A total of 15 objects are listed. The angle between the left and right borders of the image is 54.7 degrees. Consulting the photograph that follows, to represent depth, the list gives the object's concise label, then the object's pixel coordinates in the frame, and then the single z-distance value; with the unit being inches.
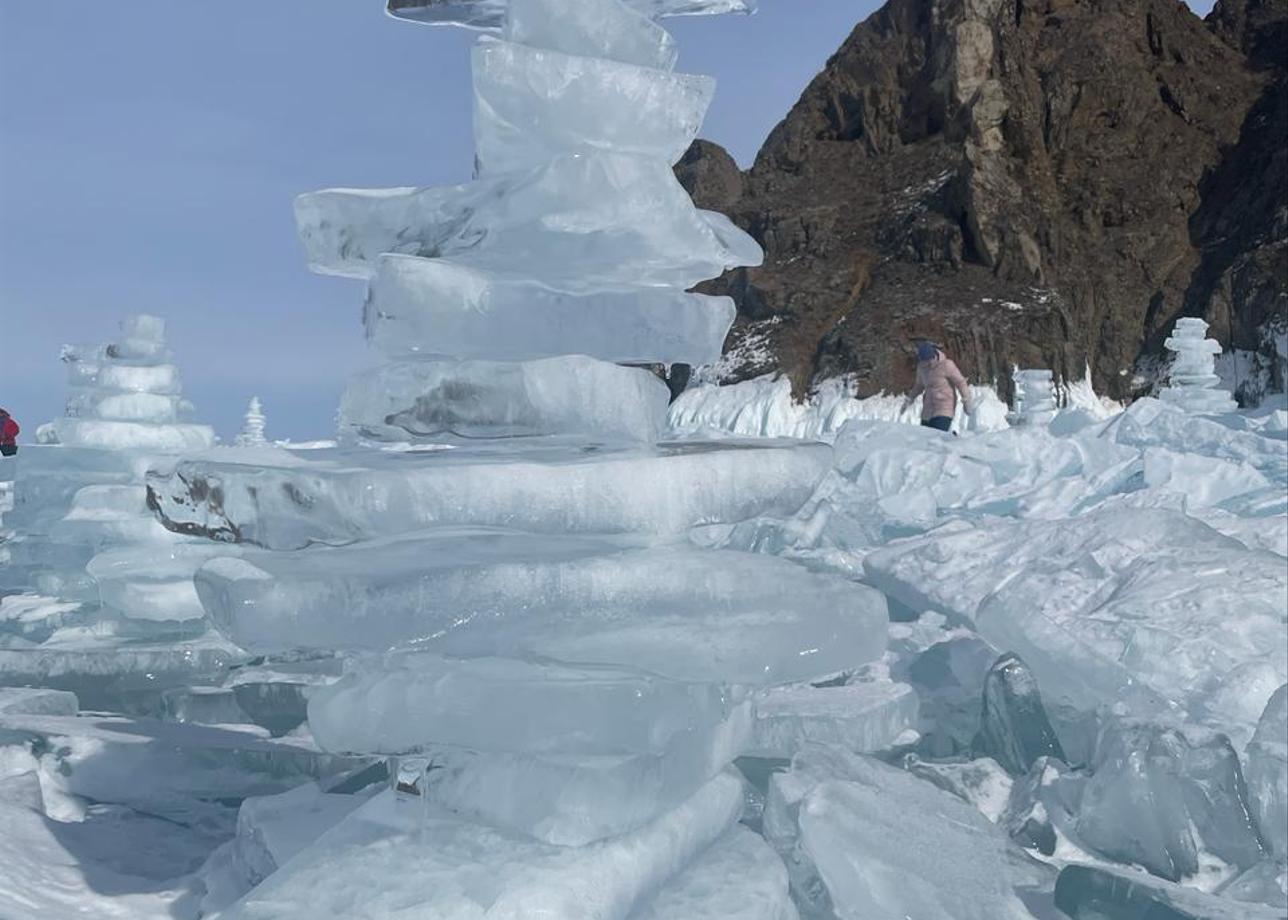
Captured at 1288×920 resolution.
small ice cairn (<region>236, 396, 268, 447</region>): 1017.5
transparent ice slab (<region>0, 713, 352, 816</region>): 116.9
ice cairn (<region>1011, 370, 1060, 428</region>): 576.4
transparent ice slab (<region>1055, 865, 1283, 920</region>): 80.4
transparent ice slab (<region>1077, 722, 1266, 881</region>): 95.1
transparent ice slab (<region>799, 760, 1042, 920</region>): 80.3
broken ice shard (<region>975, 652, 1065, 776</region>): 119.9
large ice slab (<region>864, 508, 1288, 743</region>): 121.0
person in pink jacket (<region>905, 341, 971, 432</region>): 465.1
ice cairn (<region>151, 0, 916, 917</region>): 79.0
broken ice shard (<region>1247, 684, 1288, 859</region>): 94.6
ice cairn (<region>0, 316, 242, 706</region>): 246.7
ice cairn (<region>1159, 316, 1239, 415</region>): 533.6
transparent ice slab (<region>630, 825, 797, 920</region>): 75.5
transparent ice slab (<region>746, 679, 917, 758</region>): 119.3
